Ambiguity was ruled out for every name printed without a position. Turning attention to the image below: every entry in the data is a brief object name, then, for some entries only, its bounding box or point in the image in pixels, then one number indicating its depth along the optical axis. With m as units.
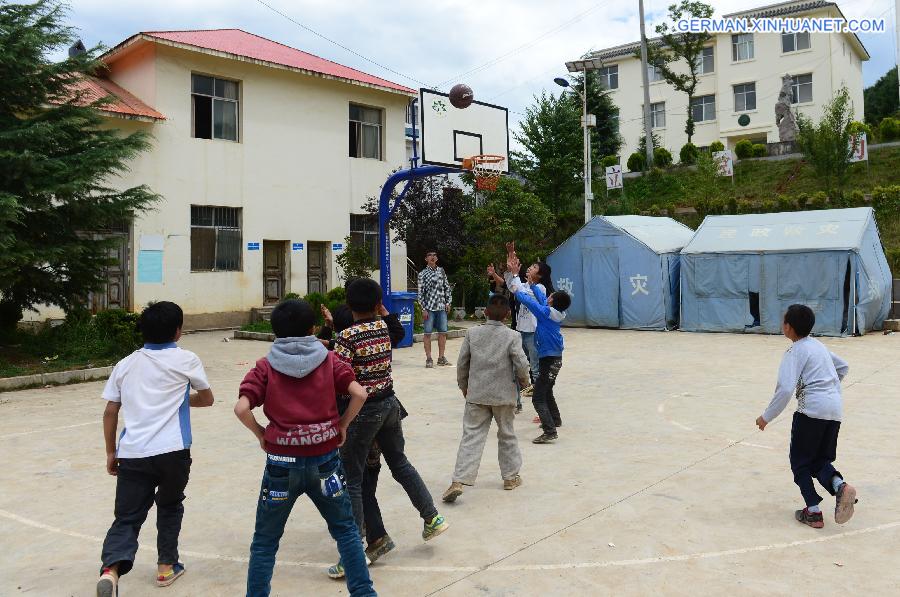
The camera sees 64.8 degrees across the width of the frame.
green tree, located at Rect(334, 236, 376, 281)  18.98
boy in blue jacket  6.77
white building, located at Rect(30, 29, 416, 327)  18.00
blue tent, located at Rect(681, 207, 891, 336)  15.51
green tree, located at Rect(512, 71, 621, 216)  24.31
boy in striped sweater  4.04
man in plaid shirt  11.49
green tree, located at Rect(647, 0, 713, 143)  36.88
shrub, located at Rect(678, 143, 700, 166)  34.66
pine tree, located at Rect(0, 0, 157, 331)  11.10
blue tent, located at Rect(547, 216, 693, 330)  17.67
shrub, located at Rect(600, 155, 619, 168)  35.72
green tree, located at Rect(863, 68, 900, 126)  47.78
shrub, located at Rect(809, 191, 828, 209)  25.62
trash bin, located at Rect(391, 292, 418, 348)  13.70
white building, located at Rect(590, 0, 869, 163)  37.91
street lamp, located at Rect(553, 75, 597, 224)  21.16
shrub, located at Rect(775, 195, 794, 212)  26.20
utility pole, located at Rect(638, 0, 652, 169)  35.47
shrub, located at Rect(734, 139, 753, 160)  33.97
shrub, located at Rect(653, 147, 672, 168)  35.47
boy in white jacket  4.49
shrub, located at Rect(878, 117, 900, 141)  31.19
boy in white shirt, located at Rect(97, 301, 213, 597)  3.66
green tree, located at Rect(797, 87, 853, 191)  26.14
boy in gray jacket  5.16
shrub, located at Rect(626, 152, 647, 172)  36.09
